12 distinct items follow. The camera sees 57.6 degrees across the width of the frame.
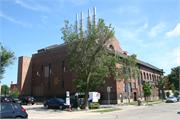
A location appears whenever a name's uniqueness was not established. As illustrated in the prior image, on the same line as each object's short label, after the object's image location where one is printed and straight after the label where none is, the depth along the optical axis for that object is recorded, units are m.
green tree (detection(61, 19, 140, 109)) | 22.98
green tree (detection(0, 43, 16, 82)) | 22.94
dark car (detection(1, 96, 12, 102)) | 32.61
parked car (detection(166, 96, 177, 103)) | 35.13
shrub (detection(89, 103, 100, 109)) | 23.24
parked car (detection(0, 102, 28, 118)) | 9.44
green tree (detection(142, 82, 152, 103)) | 35.09
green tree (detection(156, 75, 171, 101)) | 43.47
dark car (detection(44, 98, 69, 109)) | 22.90
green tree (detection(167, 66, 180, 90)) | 71.50
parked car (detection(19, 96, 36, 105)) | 32.45
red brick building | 40.63
